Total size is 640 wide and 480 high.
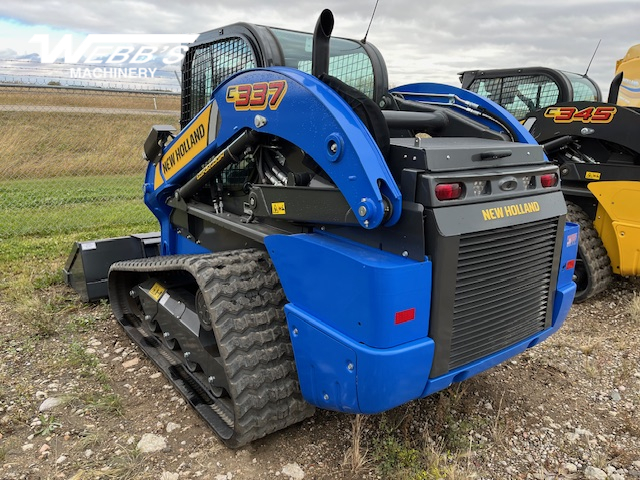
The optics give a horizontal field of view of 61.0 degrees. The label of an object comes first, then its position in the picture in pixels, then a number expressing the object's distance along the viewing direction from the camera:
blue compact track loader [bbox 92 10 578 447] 2.14
